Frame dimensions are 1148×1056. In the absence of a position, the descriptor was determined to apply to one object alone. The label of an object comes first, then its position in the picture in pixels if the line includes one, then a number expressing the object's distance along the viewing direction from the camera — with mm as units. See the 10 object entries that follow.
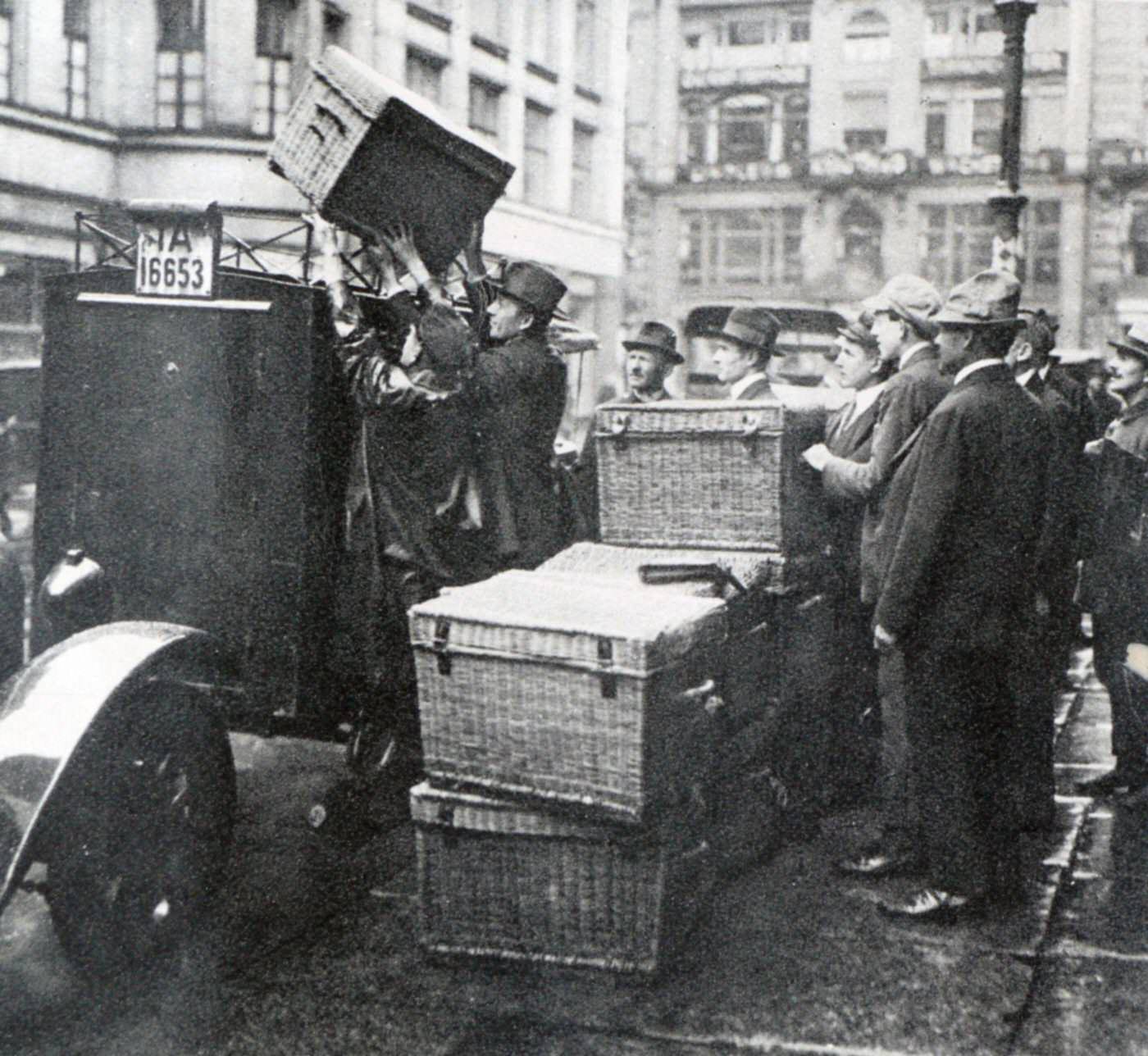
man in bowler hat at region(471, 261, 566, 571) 5891
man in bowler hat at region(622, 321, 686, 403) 8047
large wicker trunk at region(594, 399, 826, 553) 5324
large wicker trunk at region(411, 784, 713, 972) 4227
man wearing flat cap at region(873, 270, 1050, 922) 4793
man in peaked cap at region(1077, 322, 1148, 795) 6523
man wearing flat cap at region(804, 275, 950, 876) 5332
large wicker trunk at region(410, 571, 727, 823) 4082
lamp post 10078
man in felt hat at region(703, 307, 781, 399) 6957
